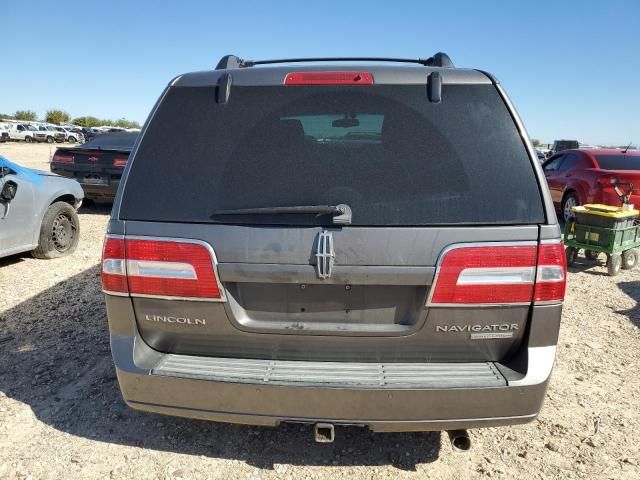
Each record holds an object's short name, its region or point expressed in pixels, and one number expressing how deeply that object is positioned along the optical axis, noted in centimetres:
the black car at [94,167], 901
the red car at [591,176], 818
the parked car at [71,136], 5188
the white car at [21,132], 4600
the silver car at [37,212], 556
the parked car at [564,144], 2430
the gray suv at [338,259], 191
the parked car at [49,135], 4816
